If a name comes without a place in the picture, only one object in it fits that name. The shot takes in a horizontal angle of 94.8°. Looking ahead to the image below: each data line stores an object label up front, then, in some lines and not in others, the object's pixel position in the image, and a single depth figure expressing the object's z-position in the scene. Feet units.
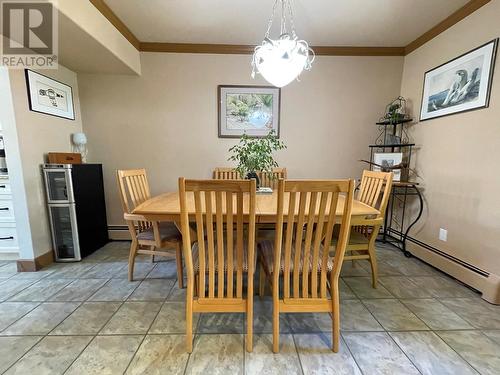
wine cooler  7.48
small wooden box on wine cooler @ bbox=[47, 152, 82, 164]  7.50
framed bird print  6.15
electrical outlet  7.37
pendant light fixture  5.34
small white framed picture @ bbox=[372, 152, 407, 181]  8.52
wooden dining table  4.72
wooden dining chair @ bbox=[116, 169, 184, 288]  6.08
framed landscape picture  9.41
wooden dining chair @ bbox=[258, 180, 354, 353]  3.57
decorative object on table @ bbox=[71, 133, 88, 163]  8.63
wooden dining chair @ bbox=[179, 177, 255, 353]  3.59
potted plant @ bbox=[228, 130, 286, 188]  6.56
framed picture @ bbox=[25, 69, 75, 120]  6.97
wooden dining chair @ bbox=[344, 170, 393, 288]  5.91
